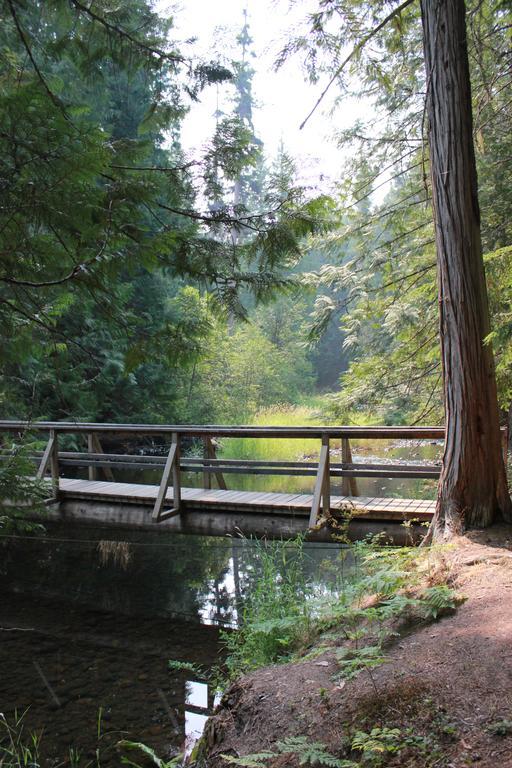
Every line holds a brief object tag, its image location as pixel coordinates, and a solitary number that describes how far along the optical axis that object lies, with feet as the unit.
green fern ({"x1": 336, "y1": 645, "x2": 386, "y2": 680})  9.14
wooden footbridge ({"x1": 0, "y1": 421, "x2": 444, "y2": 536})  19.31
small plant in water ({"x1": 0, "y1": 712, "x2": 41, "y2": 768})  11.89
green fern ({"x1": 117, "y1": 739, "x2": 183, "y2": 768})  8.94
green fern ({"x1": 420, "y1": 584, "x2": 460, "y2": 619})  10.87
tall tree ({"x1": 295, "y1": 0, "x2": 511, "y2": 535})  15.02
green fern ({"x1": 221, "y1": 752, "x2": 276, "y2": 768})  7.52
